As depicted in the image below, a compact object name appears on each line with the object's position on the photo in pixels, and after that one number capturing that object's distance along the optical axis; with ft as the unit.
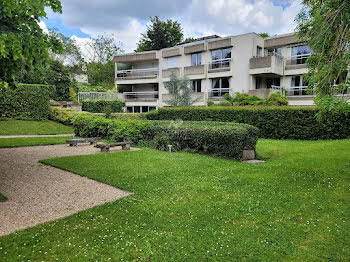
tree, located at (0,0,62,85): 16.53
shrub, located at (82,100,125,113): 88.48
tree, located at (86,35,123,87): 145.59
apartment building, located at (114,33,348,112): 79.56
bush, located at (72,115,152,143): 43.78
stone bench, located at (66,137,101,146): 42.34
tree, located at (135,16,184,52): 139.13
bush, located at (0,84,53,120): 64.23
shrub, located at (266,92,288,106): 62.28
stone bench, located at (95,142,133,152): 36.54
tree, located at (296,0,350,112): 18.51
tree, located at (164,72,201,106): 71.46
